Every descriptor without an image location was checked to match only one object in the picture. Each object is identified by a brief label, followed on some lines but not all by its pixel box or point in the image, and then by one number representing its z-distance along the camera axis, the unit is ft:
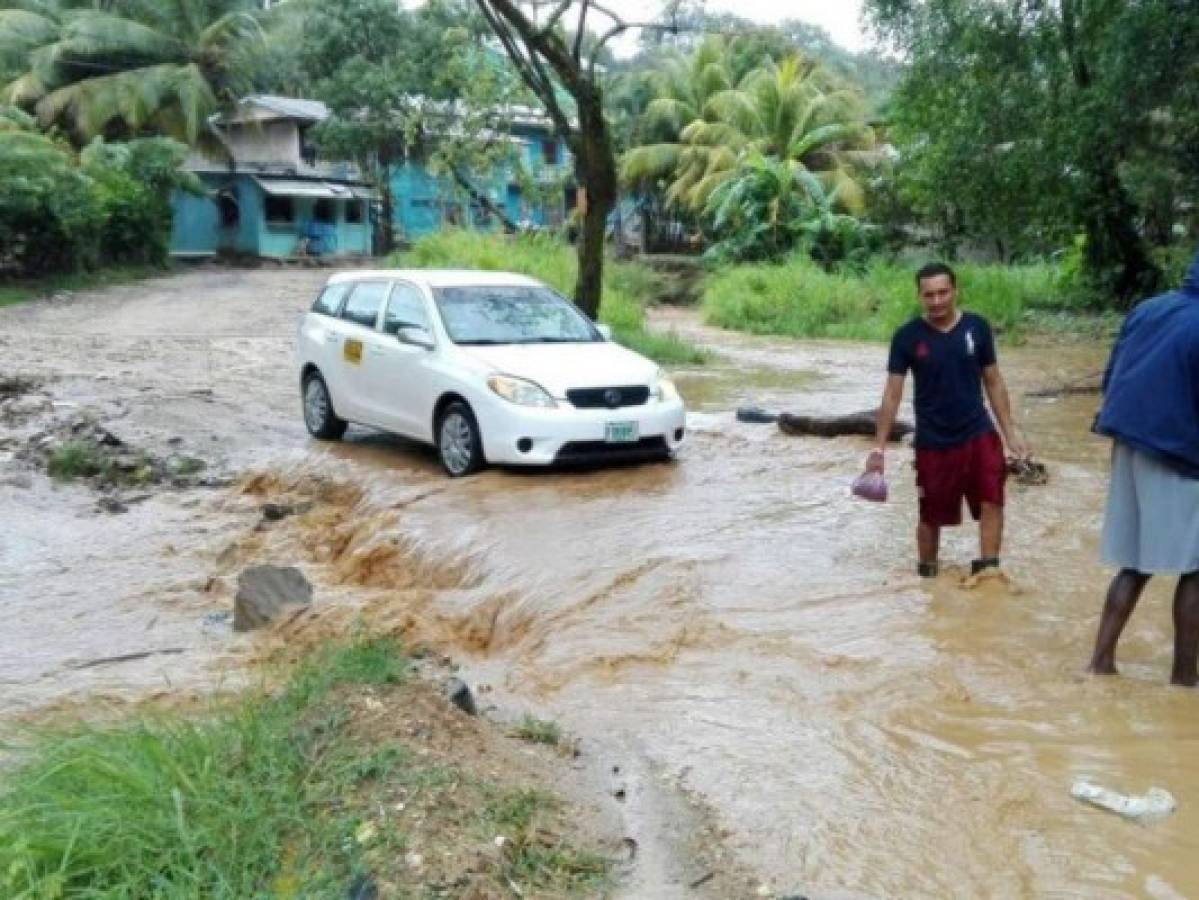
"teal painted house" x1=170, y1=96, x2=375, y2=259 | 147.74
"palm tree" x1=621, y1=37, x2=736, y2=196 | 135.23
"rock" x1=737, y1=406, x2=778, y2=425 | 45.06
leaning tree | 56.65
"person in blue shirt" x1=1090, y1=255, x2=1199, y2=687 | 17.52
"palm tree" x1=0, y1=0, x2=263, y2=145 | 131.85
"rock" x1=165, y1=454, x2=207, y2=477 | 43.96
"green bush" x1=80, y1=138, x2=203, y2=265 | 115.44
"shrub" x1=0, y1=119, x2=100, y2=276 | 99.45
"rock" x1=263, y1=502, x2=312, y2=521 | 37.47
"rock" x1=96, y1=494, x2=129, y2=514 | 39.50
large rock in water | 27.14
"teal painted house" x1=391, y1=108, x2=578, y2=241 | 144.05
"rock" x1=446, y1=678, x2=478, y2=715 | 17.83
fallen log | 40.83
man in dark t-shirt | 23.13
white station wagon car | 34.22
